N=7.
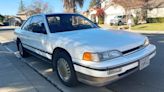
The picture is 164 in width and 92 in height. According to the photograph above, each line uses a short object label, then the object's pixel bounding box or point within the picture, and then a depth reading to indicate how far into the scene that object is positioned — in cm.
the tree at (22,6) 4191
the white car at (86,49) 207
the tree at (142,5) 1640
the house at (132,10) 1785
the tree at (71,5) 2099
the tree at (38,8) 3387
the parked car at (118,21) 1813
